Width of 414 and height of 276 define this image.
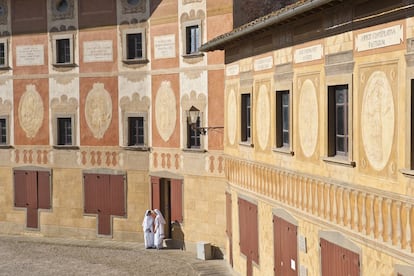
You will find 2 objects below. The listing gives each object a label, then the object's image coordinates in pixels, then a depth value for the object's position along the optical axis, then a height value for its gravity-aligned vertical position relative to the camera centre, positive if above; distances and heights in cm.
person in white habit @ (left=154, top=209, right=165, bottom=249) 2594 -378
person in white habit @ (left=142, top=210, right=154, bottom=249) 2619 -381
